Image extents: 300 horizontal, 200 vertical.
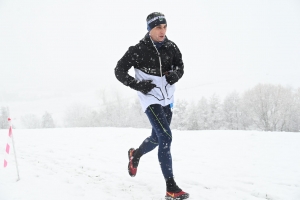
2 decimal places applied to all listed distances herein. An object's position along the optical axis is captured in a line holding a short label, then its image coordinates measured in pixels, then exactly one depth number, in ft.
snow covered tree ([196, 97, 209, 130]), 155.07
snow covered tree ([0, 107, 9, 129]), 150.82
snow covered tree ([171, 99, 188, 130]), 159.68
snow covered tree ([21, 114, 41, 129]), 212.64
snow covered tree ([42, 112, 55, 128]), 182.50
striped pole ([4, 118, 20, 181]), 14.28
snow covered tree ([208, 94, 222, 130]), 154.20
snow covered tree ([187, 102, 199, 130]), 156.46
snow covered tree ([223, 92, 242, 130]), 152.48
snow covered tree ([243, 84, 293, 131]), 131.64
